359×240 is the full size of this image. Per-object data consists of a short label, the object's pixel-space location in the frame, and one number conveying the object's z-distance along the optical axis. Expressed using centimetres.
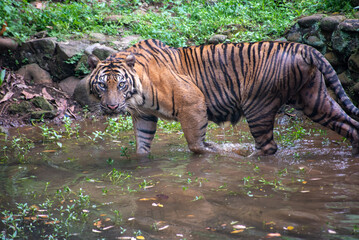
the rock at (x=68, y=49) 1717
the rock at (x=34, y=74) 1736
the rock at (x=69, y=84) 1734
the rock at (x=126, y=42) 1742
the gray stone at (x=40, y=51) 1745
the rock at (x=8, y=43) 1717
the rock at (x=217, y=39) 1689
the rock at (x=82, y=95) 1673
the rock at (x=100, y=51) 1678
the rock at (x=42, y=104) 1587
